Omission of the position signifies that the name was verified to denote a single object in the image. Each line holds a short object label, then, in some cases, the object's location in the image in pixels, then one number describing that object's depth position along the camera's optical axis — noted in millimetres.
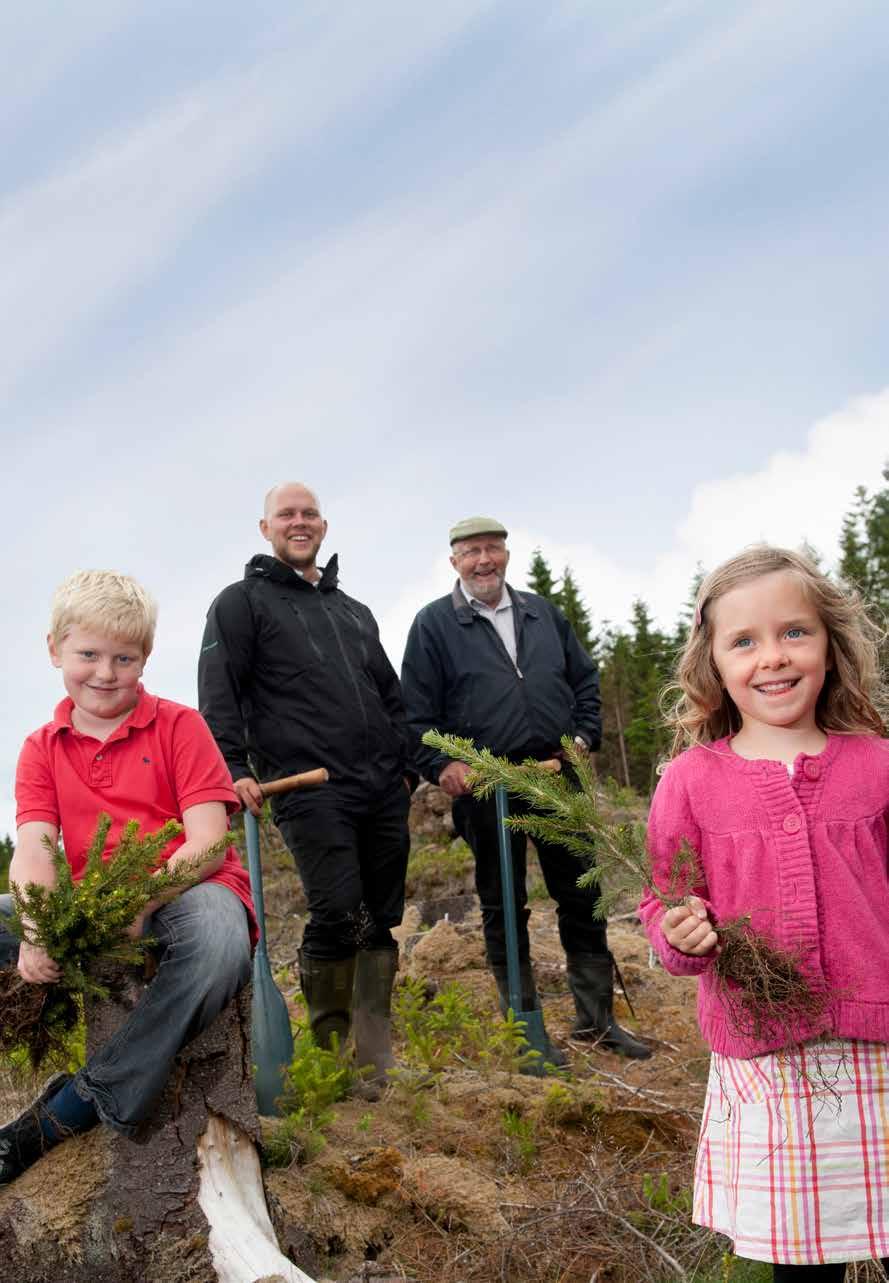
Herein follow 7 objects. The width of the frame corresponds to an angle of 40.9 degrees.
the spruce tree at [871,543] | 46125
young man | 5168
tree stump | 3346
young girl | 2451
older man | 6055
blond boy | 3262
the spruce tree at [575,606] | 45188
